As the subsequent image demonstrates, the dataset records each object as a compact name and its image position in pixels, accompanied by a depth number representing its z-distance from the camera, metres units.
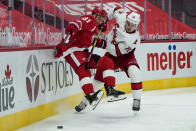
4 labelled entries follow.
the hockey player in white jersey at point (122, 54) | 12.13
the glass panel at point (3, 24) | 10.93
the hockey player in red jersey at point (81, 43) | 11.95
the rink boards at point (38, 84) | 10.24
